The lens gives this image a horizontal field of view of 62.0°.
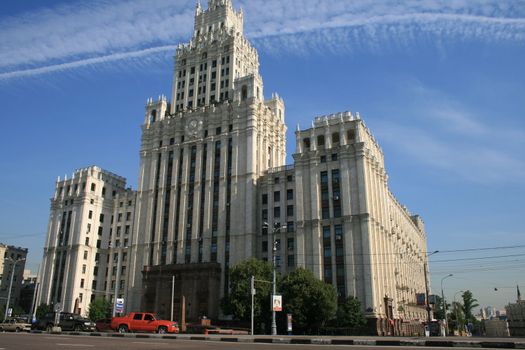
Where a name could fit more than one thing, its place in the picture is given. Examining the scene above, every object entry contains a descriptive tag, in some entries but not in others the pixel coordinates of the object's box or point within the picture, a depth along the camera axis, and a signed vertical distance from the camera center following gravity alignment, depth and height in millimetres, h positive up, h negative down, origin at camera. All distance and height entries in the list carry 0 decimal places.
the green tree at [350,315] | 60781 -690
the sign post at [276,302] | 46562 +789
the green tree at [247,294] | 60312 +2063
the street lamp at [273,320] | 45438 -1082
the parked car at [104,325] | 40994 -1418
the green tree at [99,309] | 86312 +24
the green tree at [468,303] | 125000 +1962
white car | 42000 -1677
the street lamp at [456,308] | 124188 +616
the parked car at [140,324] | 39403 -1284
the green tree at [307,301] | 57938 +1100
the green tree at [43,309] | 91688 -4
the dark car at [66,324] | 42688 -1396
